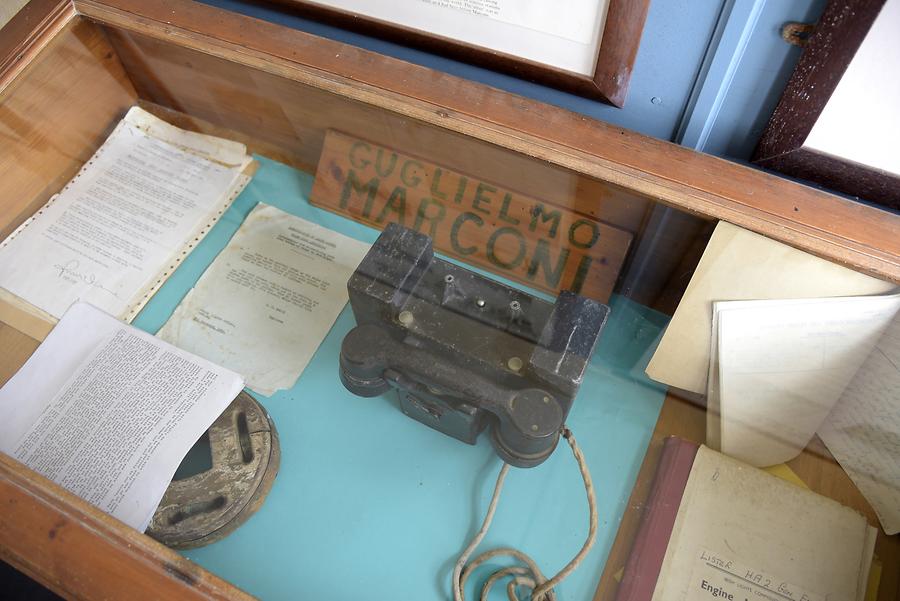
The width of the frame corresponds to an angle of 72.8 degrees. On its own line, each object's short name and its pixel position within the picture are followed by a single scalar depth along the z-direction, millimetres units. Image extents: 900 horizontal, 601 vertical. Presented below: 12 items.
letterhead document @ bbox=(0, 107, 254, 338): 1148
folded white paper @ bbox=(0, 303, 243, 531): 920
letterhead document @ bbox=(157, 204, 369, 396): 1086
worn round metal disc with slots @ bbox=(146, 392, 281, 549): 884
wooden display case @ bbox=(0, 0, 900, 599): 713
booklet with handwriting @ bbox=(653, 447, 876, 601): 819
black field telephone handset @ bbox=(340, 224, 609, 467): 792
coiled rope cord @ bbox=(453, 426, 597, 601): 848
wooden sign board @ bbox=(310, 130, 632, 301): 989
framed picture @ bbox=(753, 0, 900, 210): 727
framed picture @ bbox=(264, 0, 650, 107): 872
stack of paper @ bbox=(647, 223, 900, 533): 788
